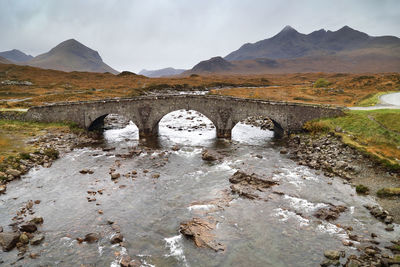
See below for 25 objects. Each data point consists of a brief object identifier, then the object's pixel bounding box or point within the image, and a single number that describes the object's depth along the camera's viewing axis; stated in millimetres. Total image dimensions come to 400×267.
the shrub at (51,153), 30158
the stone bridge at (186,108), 36062
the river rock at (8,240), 15125
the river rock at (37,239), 15694
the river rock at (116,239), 16016
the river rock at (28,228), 16734
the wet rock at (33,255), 14602
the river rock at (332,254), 14180
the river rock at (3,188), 21684
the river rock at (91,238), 16062
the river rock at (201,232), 15725
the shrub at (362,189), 20781
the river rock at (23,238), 15717
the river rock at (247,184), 21656
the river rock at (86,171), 26375
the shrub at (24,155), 27922
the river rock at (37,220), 17692
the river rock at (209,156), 29953
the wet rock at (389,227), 16227
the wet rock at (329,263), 13812
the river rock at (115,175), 24984
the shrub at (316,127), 33128
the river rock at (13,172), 24491
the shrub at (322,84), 81850
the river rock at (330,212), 17917
